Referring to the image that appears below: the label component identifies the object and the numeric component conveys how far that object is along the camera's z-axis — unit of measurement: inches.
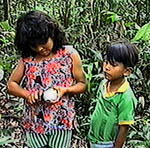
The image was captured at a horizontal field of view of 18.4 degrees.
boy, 83.2
